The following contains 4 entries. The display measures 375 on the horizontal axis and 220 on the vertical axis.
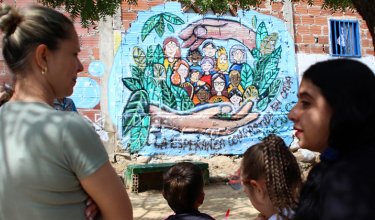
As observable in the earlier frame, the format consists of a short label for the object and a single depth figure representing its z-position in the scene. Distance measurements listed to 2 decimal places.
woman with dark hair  1.12
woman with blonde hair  1.30
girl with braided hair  1.83
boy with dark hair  2.43
